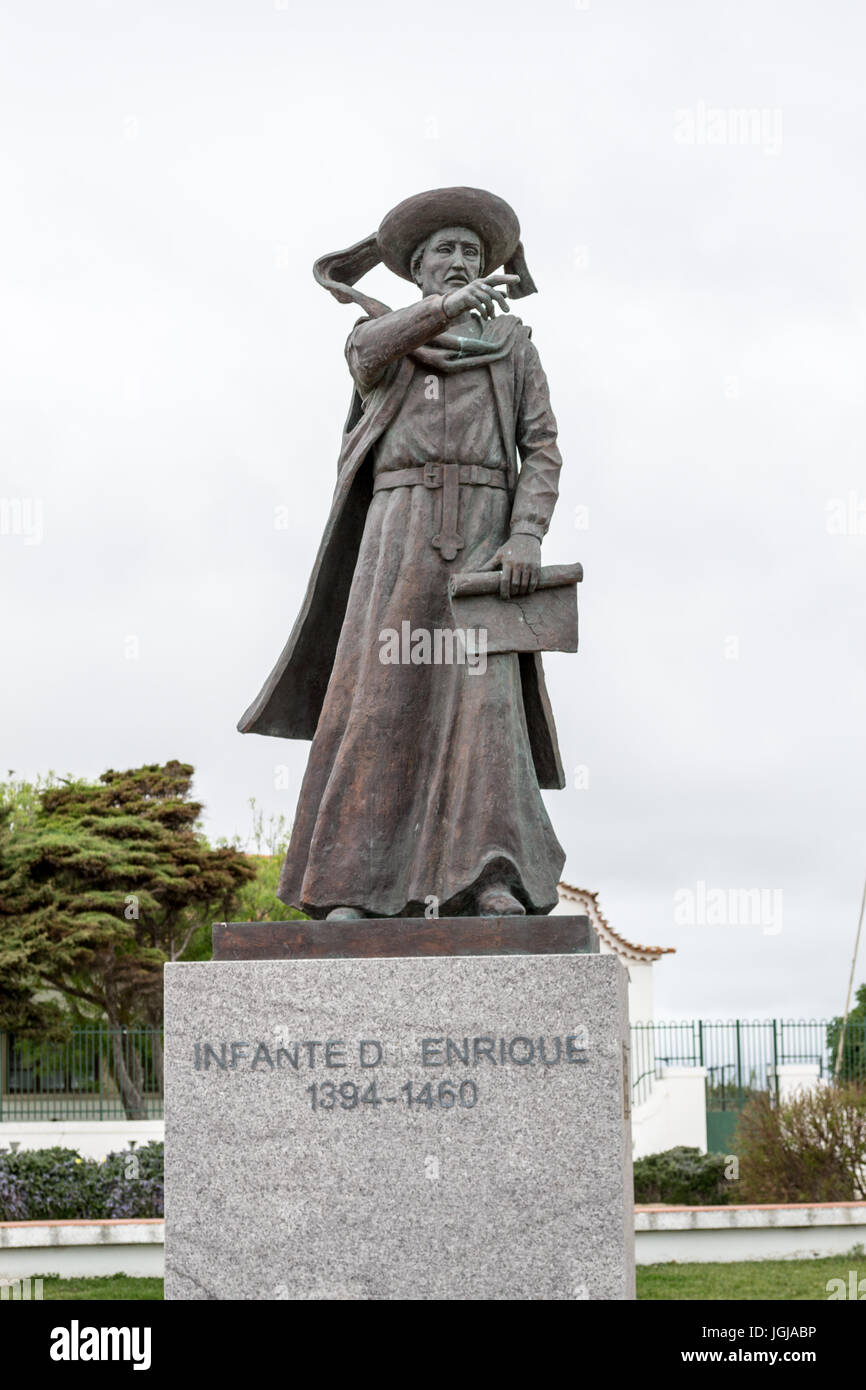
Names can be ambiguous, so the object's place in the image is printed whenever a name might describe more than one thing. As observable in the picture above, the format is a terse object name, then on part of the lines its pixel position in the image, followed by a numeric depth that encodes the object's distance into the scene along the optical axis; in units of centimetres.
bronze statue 562
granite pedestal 497
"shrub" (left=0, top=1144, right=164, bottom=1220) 1349
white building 2517
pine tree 2575
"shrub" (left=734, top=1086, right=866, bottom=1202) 1411
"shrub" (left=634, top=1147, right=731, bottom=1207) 1563
